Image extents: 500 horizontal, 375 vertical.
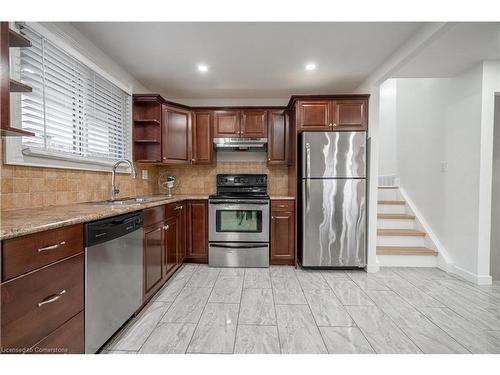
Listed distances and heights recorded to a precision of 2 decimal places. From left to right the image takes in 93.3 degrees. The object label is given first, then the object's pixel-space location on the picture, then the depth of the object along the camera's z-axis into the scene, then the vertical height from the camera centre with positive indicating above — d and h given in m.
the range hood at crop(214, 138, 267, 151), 3.49 +0.62
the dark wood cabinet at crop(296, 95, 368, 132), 3.03 +0.93
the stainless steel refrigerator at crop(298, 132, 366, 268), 2.95 -0.18
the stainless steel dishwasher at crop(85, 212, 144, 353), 1.38 -0.62
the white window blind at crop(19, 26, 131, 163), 1.70 +0.68
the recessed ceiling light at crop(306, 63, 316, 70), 2.70 +1.38
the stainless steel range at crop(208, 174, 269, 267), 3.13 -0.64
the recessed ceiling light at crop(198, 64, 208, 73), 2.74 +1.37
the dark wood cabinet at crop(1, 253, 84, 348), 0.94 -0.54
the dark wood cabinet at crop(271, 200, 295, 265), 3.16 -0.65
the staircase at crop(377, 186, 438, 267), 3.13 -0.76
